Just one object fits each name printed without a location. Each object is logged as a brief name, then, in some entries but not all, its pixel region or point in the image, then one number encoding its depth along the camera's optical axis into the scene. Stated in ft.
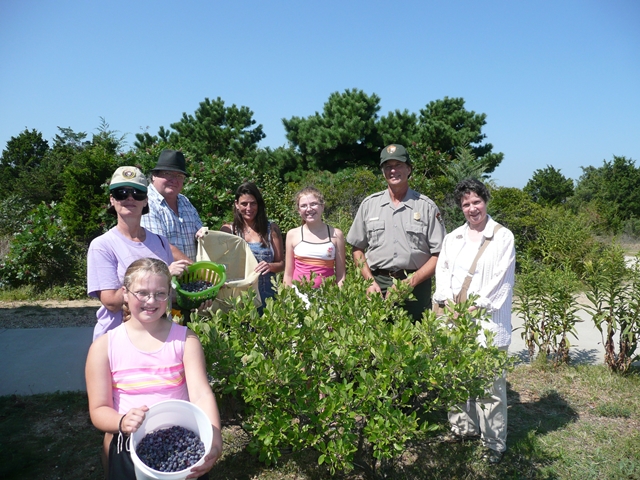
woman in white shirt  10.57
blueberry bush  7.18
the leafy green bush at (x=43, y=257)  27.35
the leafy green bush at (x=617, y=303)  14.60
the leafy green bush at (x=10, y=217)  36.29
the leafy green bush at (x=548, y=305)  15.64
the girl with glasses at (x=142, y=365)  6.72
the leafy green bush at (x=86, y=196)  29.04
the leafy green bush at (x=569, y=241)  28.14
